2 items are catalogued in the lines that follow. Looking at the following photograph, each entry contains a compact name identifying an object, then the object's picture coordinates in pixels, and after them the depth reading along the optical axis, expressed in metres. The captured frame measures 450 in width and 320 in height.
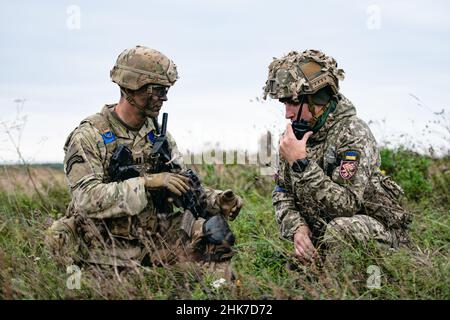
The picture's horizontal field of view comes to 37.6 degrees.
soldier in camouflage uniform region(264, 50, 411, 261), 5.16
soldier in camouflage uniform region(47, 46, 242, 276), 5.12
